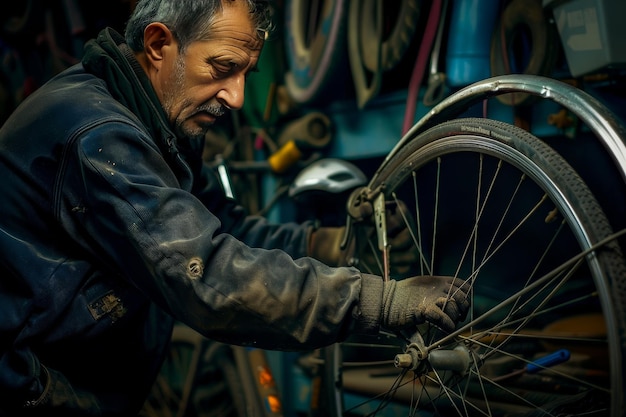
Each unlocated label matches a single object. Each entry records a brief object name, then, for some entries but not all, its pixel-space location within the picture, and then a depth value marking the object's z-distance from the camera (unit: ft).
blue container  7.25
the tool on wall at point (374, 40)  8.16
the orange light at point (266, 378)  9.53
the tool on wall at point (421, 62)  7.89
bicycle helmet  8.09
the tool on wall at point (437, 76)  7.69
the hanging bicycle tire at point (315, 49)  9.20
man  5.13
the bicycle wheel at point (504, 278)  4.48
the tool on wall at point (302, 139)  9.93
